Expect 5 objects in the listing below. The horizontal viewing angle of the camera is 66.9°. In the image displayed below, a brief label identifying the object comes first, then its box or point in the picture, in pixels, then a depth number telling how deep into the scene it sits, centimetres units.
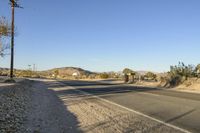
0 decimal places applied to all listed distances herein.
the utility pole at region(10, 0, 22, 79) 1841
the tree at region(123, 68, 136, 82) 2832
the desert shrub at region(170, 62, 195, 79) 2214
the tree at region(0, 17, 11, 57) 1974
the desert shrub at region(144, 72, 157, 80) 3878
